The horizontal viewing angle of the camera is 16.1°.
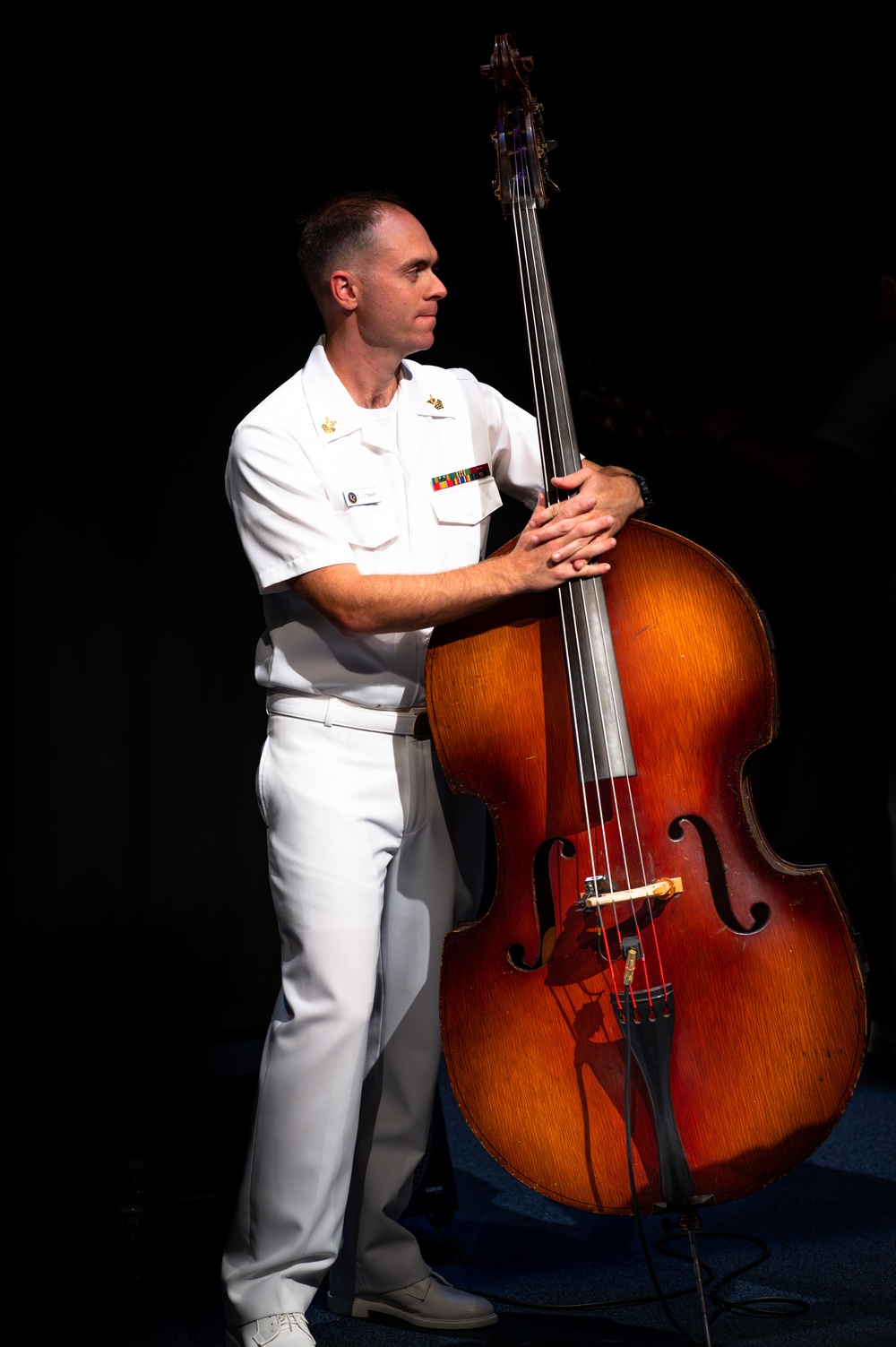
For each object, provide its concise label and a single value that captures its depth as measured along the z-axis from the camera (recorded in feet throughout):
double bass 14.20
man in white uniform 15.13
